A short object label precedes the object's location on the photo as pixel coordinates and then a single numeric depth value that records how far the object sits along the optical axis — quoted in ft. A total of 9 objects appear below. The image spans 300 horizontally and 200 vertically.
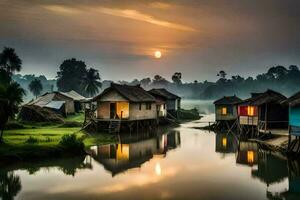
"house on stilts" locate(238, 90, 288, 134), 130.82
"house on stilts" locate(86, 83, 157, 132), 161.68
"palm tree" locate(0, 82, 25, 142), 95.76
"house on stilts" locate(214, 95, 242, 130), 180.34
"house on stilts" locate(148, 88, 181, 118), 219.57
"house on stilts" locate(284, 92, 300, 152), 95.81
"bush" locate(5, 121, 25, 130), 147.23
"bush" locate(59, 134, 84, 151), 96.21
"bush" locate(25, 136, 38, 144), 101.74
